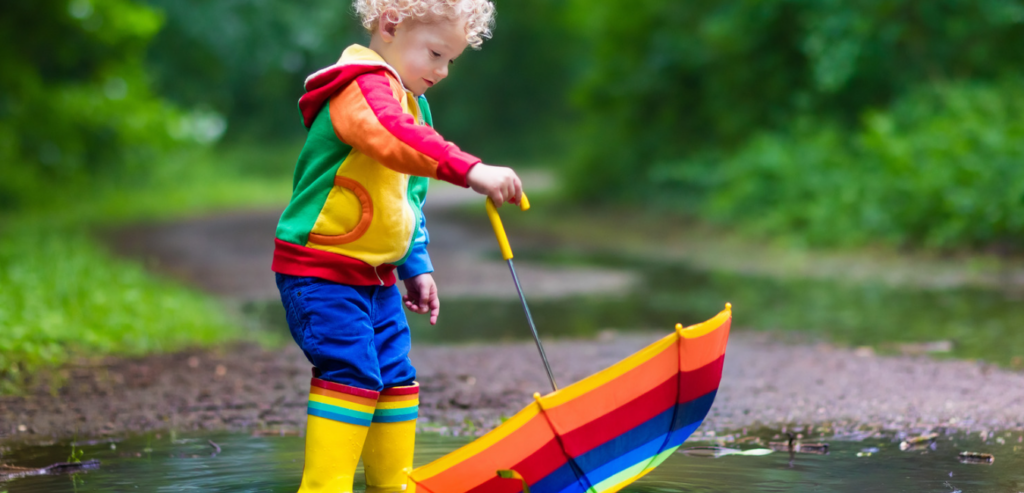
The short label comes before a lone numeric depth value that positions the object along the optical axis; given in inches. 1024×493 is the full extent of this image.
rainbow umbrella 190.9
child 215.2
